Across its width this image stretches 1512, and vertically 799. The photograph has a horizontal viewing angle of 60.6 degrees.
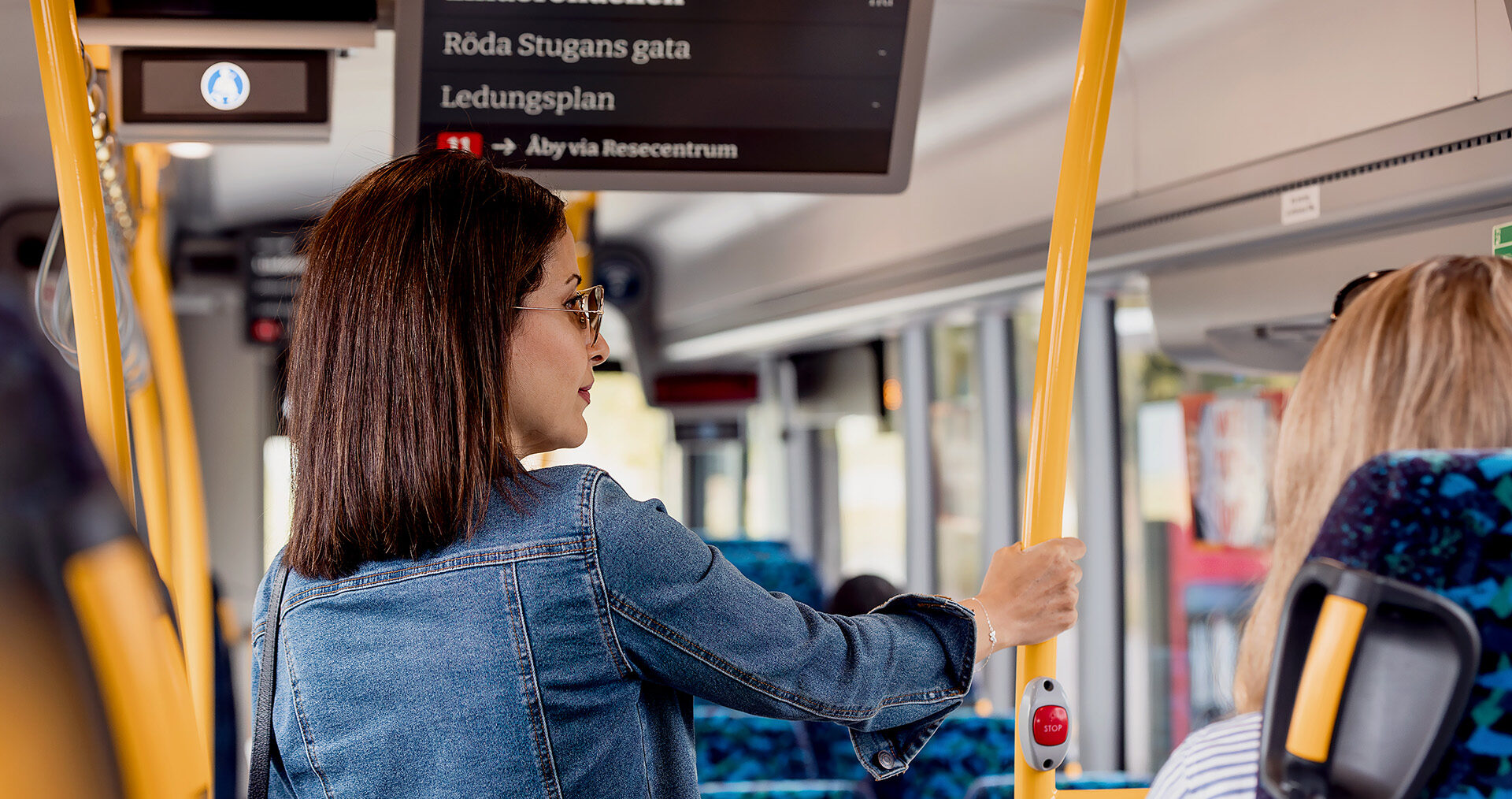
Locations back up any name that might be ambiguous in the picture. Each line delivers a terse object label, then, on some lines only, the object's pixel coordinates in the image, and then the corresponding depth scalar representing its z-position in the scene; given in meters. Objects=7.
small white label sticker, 2.64
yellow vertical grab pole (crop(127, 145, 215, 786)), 2.65
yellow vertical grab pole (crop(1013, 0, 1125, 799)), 1.57
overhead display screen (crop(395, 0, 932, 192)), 2.40
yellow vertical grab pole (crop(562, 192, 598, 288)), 3.60
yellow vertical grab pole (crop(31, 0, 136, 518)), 1.50
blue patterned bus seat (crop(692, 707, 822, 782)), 4.20
